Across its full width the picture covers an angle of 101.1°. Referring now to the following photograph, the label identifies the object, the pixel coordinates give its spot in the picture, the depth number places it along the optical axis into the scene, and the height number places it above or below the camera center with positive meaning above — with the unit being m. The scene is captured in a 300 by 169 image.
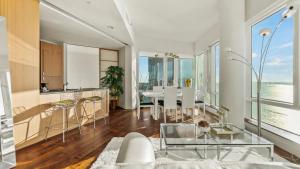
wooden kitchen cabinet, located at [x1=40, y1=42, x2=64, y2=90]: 3.70 +0.58
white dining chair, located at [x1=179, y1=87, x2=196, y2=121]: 3.24 -0.38
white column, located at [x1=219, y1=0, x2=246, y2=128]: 2.55 +0.38
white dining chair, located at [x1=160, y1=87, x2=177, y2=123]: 3.17 -0.37
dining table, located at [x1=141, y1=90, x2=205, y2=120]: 3.30 -0.41
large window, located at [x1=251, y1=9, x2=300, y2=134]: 1.96 +0.14
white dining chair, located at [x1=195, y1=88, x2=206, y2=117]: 3.58 -0.47
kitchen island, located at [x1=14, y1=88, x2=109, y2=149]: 1.98 -0.65
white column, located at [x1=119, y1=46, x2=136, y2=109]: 4.80 +0.23
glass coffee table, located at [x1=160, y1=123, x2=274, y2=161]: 1.45 -0.71
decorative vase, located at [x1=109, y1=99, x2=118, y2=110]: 4.83 -0.80
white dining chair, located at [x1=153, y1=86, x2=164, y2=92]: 4.02 -0.17
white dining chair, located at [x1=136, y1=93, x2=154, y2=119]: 3.52 -0.58
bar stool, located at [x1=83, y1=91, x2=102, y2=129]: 2.91 -0.38
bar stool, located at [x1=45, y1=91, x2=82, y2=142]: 2.32 -0.38
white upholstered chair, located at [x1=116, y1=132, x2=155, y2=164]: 0.81 -0.46
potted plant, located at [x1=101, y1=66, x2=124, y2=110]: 4.67 +0.10
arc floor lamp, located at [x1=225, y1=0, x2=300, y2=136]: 1.40 +0.72
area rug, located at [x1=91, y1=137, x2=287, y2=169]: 1.73 -1.06
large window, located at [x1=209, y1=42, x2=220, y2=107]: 4.05 +0.25
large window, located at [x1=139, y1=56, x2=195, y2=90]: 5.18 +0.56
